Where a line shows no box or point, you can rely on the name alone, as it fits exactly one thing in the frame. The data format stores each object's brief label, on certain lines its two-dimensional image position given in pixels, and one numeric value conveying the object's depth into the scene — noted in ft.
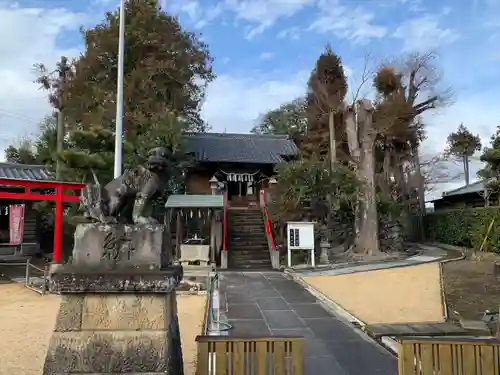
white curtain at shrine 81.92
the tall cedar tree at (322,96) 80.33
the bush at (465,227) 54.90
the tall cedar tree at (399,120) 70.23
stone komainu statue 11.59
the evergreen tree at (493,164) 52.29
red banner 49.62
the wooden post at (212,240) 55.06
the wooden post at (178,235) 55.62
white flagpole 38.34
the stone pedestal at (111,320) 10.59
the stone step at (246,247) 57.74
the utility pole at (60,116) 57.09
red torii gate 44.27
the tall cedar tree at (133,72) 66.86
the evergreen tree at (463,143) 110.42
